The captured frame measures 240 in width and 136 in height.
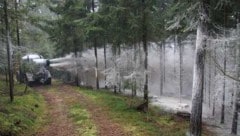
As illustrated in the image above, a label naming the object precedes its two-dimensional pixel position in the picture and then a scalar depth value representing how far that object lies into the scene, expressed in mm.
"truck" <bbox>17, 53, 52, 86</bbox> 36231
